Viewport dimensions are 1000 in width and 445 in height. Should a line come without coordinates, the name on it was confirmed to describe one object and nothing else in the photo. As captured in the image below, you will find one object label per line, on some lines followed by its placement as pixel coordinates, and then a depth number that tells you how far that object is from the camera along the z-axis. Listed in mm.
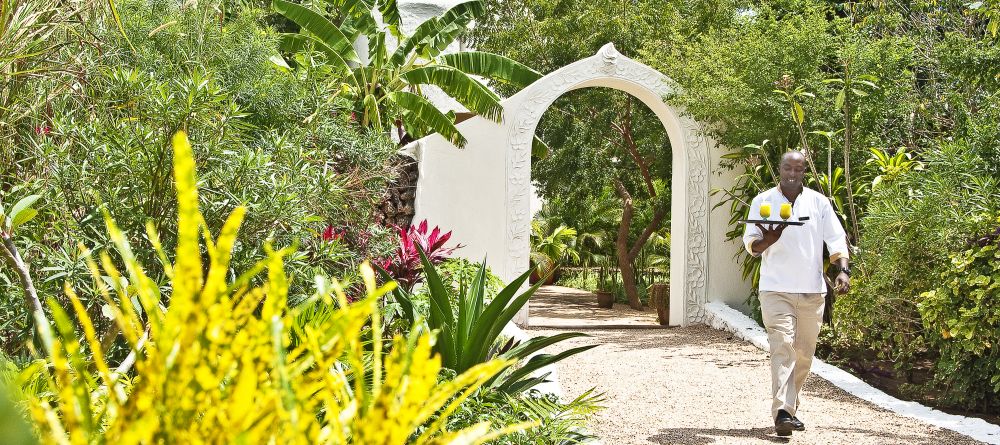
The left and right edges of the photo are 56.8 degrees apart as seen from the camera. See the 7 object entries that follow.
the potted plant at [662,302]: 12785
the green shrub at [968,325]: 5922
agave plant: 4289
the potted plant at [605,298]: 17641
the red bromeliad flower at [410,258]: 6449
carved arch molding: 11383
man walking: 5535
